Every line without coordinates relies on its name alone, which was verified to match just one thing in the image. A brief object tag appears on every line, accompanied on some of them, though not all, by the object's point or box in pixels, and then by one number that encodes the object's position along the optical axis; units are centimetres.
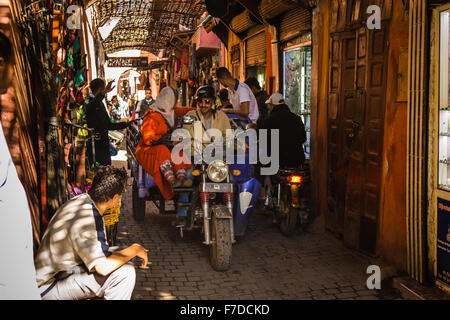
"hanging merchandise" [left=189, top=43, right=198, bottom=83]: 1738
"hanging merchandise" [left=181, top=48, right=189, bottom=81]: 1978
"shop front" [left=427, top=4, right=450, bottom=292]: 418
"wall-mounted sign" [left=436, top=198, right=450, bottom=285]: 416
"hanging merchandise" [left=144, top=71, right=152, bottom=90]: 3220
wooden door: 541
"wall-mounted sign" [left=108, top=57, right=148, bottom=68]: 3074
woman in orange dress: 579
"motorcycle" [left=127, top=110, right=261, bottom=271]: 503
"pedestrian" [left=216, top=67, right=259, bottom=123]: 728
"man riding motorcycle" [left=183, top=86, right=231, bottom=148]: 595
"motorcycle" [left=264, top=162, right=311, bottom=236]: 621
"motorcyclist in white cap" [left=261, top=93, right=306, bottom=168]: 664
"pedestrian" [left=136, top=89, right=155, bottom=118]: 1343
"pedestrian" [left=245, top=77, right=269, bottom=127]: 828
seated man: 292
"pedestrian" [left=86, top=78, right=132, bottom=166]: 719
